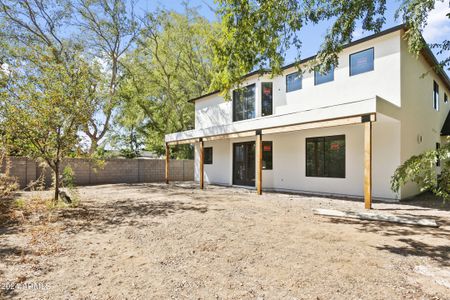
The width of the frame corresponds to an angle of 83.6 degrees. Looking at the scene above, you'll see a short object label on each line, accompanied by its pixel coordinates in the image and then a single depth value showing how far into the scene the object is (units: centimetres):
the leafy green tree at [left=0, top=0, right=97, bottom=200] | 635
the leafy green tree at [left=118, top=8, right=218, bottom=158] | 1812
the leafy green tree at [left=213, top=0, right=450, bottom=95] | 540
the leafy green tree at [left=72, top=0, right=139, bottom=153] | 1487
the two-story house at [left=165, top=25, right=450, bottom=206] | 799
